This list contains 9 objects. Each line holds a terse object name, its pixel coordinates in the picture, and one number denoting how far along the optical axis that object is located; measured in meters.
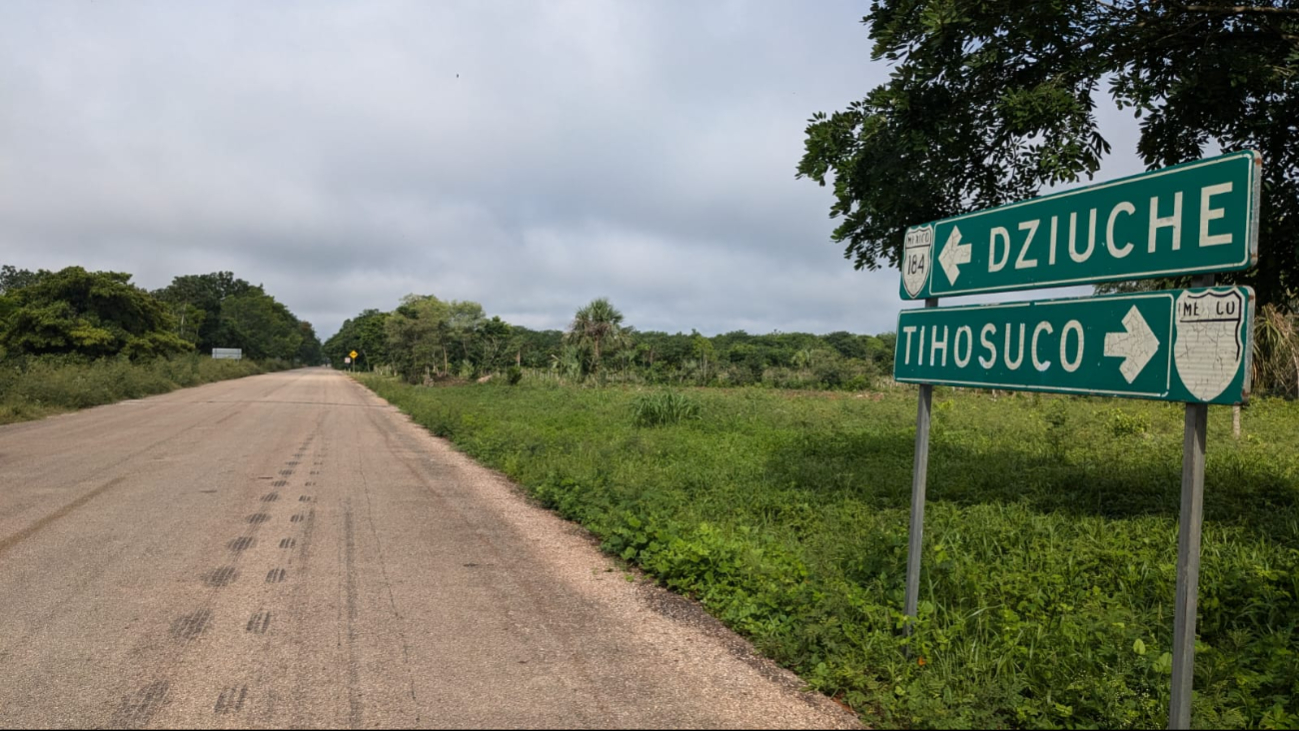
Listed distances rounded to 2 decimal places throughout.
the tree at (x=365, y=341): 74.56
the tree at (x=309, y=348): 166.02
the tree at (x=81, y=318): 29.70
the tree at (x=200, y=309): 69.50
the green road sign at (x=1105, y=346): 2.46
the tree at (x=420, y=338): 43.78
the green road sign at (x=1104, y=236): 2.51
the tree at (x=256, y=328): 81.19
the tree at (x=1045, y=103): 6.01
